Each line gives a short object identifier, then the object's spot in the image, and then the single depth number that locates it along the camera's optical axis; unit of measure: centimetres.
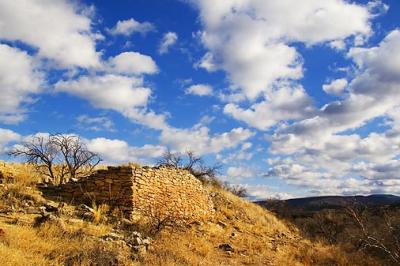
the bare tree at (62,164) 2292
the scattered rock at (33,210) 1476
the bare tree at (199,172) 3371
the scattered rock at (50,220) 1318
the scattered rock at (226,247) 1709
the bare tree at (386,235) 2339
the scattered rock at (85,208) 1615
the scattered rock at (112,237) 1337
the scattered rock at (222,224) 2238
